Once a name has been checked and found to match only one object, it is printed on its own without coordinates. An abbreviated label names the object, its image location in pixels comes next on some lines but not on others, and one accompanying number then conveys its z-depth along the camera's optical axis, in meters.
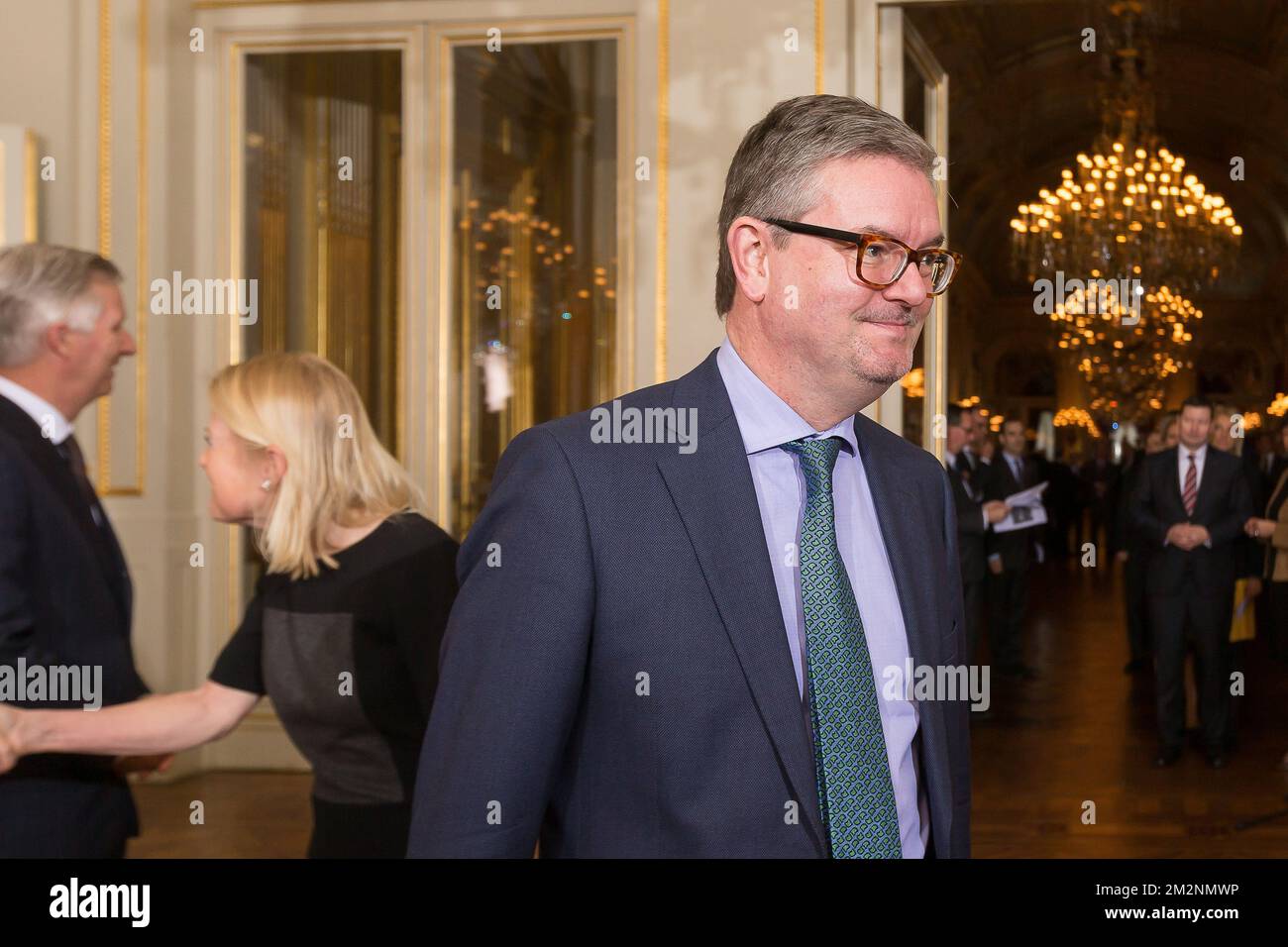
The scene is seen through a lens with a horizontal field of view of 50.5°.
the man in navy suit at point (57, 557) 2.10
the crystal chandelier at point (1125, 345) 17.38
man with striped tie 6.53
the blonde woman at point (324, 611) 2.23
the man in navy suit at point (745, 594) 1.44
